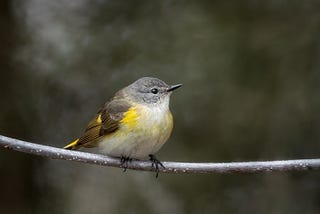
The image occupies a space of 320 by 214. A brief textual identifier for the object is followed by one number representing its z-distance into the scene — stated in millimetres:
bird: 7414
